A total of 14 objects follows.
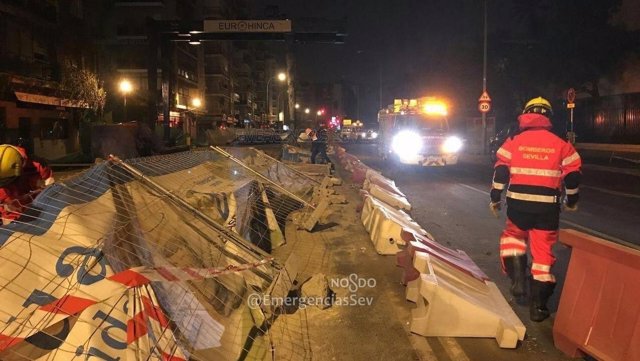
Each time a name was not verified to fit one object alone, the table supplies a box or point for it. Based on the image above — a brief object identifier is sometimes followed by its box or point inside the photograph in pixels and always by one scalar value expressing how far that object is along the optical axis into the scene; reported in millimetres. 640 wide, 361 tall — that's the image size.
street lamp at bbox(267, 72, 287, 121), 53281
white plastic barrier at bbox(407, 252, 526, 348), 4062
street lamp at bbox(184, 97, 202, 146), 50966
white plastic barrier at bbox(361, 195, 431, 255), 6648
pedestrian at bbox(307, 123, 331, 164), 17828
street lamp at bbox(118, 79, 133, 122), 32312
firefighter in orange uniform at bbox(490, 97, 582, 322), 4453
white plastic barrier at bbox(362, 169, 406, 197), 10650
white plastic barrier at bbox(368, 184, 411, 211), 9344
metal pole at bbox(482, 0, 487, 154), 26703
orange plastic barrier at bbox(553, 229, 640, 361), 3230
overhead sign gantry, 21344
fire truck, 18422
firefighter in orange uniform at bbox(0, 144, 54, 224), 3960
